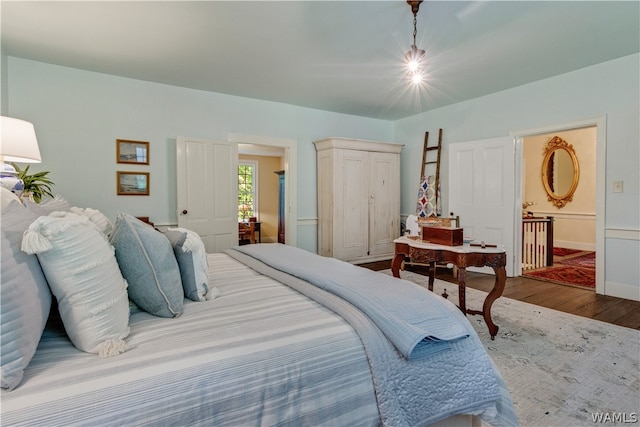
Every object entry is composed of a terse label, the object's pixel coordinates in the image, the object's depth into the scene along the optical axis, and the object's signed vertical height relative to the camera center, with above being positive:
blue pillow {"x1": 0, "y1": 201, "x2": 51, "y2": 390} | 0.74 -0.25
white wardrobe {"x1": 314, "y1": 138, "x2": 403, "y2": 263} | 5.01 +0.14
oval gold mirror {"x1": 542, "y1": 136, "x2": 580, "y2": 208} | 6.67 +0.77
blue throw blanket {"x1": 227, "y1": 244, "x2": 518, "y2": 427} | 1.04 -0.56
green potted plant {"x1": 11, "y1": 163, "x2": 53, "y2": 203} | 2.71 +0.18
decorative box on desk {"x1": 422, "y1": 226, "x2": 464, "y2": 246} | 2.55 -0.23
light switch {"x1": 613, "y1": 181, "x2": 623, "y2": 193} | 3.45 +0.23
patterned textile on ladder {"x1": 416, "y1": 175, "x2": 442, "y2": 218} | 5.26 +0.12
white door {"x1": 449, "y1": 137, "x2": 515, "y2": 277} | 4.36 +0.26
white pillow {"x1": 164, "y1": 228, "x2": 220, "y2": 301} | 1.38 -0.27
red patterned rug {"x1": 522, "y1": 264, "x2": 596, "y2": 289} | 4.10 -0.95
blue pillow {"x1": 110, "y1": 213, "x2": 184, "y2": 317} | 1.18 -0.24
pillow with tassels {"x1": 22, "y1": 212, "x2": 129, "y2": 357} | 0.91 -0.23
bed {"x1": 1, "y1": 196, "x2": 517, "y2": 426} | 0.78 -0.46
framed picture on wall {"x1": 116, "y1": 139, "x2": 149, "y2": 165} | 3.84 +0.67
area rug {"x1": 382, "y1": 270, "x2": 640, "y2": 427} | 1.62 -1.01
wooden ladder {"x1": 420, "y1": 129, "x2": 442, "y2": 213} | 5.25 +0.85
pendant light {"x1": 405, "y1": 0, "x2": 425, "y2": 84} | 2.32 +1.28
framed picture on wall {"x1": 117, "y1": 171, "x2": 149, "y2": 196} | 3.86 +0.28
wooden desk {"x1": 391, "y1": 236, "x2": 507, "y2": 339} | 2.39 -0.39
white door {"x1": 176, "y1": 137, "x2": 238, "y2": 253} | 4.04 +0.23
